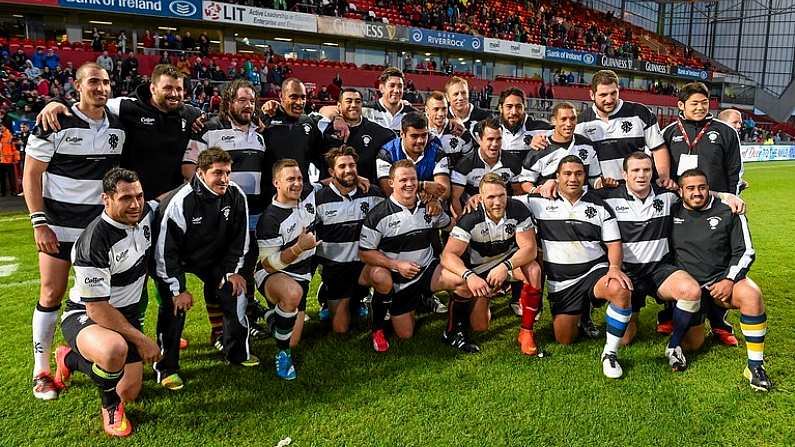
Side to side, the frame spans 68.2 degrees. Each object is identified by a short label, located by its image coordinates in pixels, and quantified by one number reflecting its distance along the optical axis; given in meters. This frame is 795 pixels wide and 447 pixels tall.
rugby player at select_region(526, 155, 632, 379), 4.48
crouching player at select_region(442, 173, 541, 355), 4.53
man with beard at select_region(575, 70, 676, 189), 5.11
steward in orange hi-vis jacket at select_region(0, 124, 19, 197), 11.43
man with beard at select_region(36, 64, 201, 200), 4.15
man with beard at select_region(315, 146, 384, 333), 4.79
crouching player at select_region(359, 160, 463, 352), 4.63
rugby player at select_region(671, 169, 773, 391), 3.95
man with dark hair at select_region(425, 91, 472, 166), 5.46
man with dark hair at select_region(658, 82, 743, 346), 4.94
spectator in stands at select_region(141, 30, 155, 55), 19.34
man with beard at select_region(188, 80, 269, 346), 4.62
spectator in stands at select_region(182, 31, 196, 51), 19.38
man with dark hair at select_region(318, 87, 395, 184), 5.18
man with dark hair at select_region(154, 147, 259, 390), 3.84
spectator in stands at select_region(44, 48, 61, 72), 16.17
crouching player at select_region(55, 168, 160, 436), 3.31
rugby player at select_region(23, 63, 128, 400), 3.69
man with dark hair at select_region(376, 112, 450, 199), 4.94
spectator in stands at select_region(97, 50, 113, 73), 16.28
